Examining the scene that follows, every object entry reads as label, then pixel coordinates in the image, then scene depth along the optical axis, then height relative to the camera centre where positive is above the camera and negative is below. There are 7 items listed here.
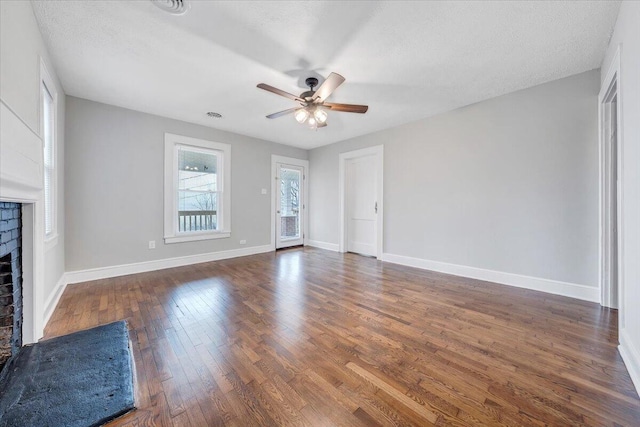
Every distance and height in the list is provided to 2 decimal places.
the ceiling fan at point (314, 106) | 2.51 +1.21
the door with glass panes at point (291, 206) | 5.95 +0.19
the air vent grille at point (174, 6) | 1.75 +1.52
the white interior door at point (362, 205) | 5.07 +0.19
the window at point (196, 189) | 4.15 +0.46
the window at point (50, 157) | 2.50 +0.61
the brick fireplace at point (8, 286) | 1.55 -0.46
